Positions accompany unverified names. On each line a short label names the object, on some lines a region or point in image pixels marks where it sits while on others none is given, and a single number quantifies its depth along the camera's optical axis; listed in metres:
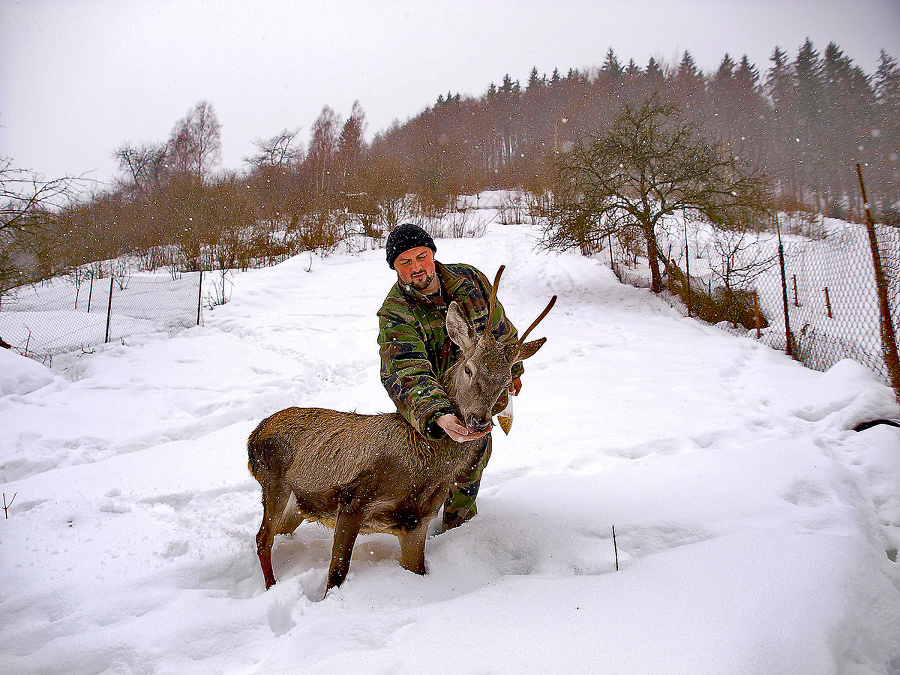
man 2.37
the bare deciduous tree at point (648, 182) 12.34
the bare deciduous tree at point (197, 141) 23.53
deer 2.24
